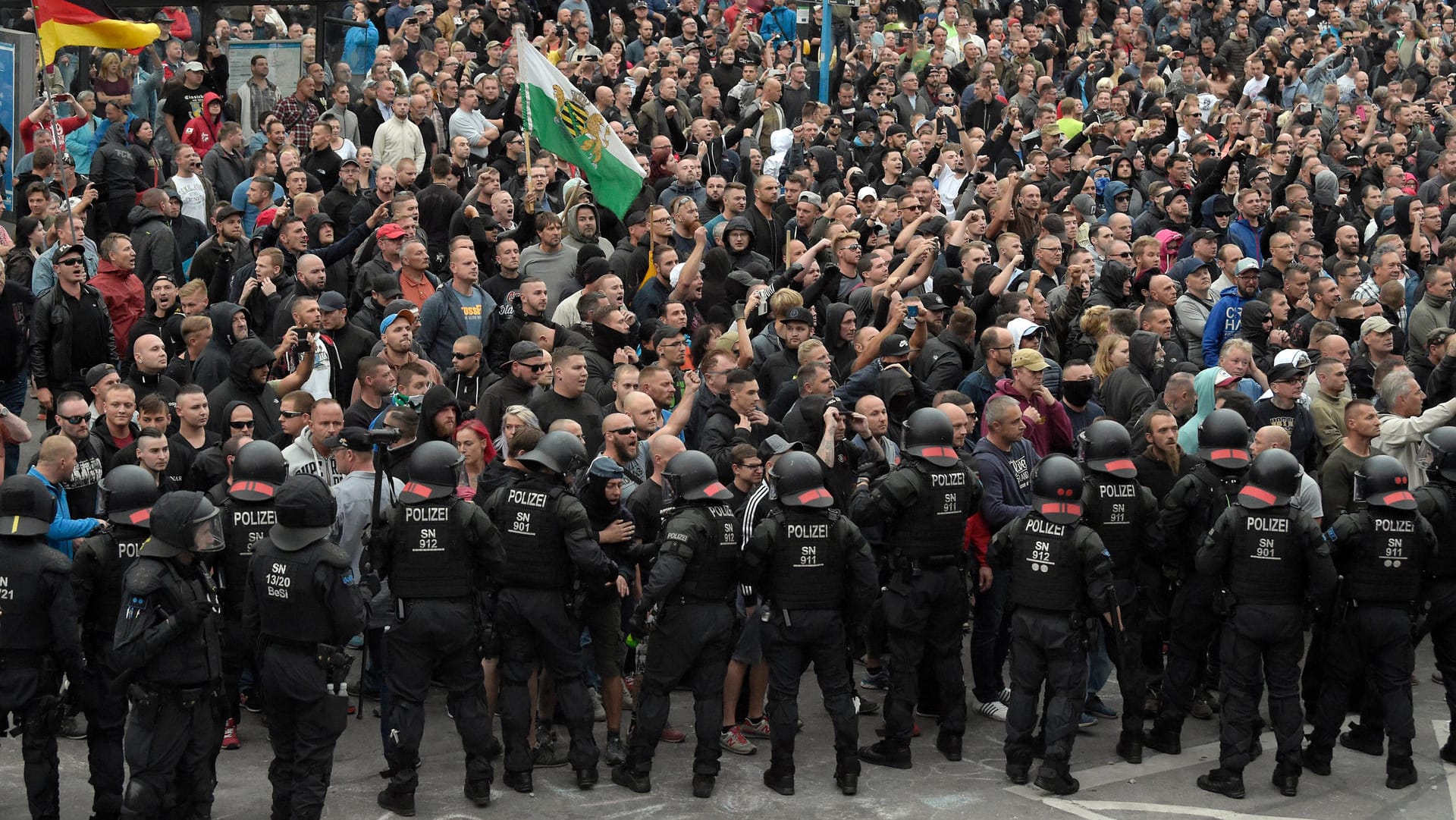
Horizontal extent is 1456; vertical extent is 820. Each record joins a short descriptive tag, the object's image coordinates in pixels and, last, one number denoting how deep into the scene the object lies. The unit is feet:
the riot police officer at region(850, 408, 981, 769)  62.80
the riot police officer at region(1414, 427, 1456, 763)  63.82
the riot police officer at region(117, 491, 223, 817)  52.26
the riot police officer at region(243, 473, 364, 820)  54.34
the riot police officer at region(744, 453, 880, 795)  59.72
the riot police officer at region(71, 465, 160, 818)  55.36
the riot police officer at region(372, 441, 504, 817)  57.06
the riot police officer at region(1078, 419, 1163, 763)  63.77
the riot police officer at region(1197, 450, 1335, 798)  60.54
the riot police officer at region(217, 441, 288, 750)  57.62
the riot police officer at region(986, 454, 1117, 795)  60.18
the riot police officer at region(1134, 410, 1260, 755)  64.13
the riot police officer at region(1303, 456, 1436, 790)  61.62
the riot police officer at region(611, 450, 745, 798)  59.36
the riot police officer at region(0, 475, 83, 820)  53.57
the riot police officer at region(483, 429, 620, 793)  58.95
